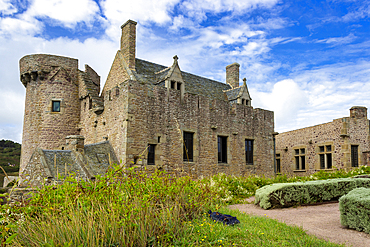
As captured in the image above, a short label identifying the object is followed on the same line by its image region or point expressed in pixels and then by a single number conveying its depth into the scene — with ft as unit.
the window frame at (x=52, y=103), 55.46
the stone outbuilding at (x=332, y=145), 62.80
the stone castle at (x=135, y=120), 40.34
